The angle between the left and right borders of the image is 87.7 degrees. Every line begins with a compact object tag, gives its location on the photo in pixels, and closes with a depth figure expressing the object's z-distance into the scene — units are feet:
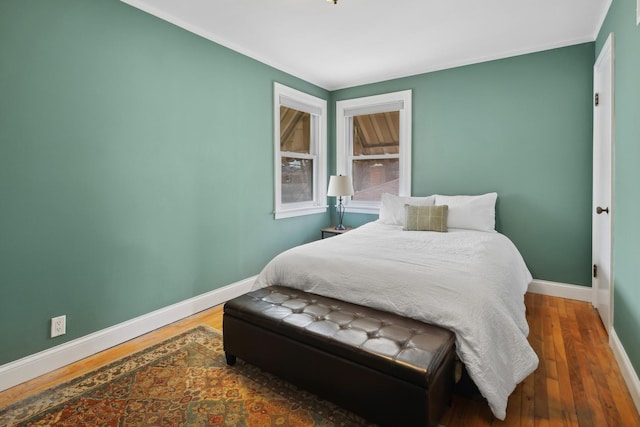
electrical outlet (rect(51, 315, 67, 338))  6.67
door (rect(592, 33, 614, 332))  7.64
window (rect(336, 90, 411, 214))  13.21
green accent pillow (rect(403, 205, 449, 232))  10.27
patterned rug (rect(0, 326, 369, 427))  5.22
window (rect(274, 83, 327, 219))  12.32
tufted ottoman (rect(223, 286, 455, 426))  4.42
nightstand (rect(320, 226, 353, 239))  13.23
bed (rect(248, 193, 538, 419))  5.03
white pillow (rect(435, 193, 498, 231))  10.41
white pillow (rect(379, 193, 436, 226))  11.60
